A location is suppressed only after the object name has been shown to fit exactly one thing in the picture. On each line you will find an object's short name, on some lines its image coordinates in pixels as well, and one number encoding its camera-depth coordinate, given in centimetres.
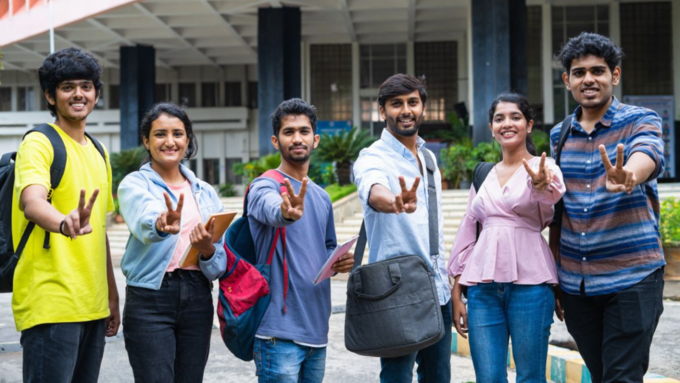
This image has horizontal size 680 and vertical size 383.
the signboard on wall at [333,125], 2744
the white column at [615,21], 2322
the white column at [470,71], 2042
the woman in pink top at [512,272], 350
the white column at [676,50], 2288
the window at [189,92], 3266
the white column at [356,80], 2745
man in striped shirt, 332
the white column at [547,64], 2345
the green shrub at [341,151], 1942
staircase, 1462
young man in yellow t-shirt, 297
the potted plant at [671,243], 928
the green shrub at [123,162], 2389
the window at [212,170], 3284
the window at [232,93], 3247
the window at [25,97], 3341
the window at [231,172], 3250
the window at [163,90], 3266
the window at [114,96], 3284
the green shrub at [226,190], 2689
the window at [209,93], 3253
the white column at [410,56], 2733
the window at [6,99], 3347
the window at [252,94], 3222
